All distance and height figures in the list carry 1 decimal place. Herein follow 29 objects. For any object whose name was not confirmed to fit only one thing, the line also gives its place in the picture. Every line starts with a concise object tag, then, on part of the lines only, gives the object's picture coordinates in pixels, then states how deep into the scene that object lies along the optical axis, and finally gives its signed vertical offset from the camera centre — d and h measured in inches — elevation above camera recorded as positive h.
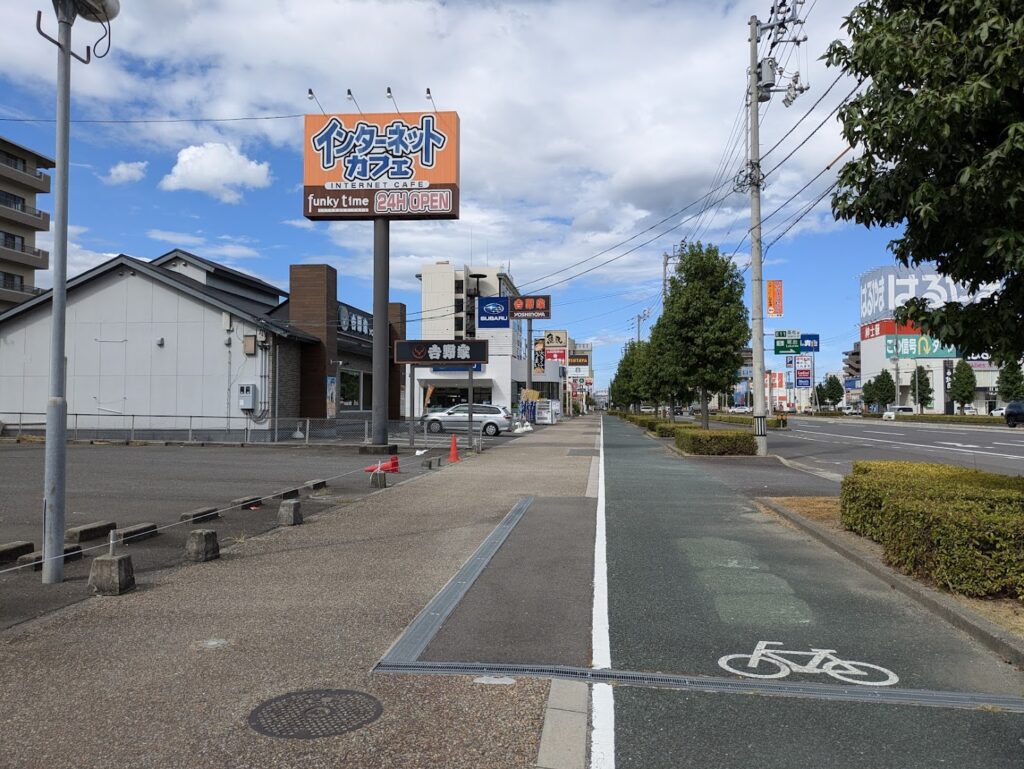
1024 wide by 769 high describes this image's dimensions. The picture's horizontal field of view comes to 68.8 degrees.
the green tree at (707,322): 1085.1 +120.4
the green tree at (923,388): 3472.9 +74.0
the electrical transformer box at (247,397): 1077.8 +9.1
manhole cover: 148.2 -64.6
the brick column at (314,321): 1211.2 +135.5
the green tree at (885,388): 3764.8 +79.1
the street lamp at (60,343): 263.9 +21.9
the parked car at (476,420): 1502.2 -32.5
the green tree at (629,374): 2197.3 +108.5
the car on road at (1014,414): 1849.2 -25.6
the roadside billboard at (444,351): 979.3 +69.4
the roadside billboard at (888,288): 3376.0 +587.6
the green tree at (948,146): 219.3 +83.0
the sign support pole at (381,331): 938.1 +91.6
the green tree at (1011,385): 2456.7 +62.3
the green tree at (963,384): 3051.2 +81.2
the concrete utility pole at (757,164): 845.8 +276.3
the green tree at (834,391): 5187.0 +88.6
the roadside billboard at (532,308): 1627.7 +211.1
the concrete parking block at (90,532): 338.0 -59.3
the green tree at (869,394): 3887.6 +51.2
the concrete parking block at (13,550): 291.6 -58.2
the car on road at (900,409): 3574.8 -28.5
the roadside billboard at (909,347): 2886.3 +231.6
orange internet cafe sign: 937.5 +300.3
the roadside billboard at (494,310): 1496.1 +187.8
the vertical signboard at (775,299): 1015.0 +144.6
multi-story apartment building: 2359.7 +587.6
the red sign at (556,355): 2670.8 +188.4
